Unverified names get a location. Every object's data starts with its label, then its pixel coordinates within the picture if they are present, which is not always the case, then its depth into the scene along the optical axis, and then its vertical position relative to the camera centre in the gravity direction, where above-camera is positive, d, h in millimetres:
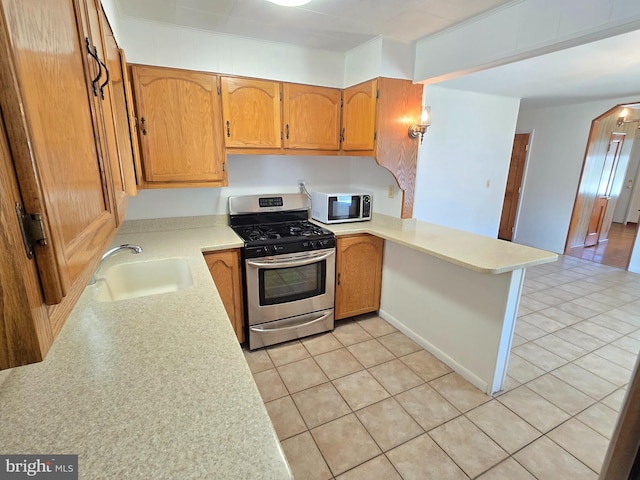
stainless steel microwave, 2861 -402
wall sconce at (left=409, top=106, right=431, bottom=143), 2523 +317
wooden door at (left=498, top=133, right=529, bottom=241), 5344 -337
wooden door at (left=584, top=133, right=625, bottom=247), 5039 -359
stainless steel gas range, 2404 -868
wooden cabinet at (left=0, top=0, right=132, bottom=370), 379 -24
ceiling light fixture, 1559 +787
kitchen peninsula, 654 -607
